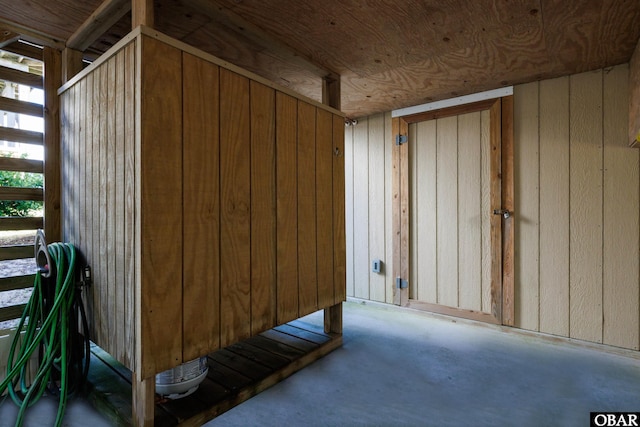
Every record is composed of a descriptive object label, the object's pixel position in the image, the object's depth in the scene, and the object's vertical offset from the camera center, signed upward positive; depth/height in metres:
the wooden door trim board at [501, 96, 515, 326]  2.68 -0.11
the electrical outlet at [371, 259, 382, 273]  3.41 -0.57
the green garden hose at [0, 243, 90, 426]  1.50 -0.60
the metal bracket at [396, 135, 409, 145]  3.22 +0.69
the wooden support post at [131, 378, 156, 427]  1.34 -0.77
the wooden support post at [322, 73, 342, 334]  2.44 +0.79
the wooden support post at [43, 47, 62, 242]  1.90 +0.41
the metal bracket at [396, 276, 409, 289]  3.23 -0.72
